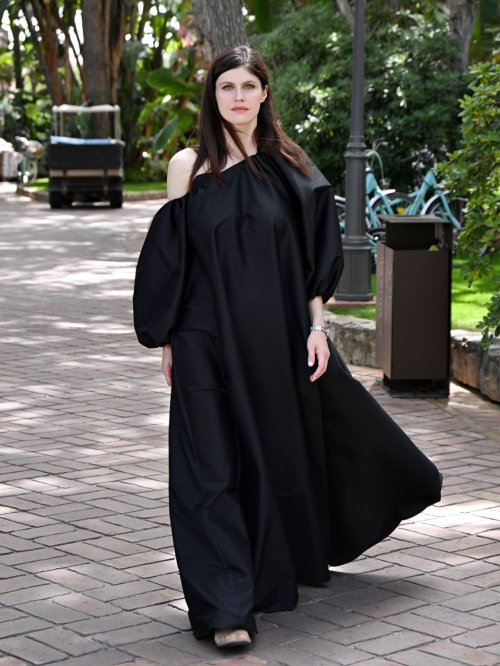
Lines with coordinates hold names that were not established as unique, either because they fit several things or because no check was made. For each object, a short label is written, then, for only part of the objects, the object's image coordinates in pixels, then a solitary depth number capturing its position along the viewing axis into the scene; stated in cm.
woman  356
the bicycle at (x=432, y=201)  1248
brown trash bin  725
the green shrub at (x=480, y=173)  699
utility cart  2319
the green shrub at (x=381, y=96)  1356
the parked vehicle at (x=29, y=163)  3134
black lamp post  1003
